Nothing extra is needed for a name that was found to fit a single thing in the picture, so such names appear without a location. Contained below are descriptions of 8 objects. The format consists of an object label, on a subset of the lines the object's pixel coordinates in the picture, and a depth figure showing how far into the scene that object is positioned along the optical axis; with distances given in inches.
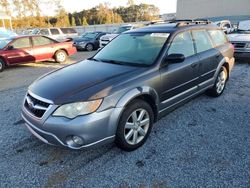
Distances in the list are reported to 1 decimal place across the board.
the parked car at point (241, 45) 335.0
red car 363.6
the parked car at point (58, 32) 669.3
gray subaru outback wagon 106.7
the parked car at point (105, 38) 576.1
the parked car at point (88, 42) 609.0
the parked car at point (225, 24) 606.7
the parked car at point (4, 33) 610.4
